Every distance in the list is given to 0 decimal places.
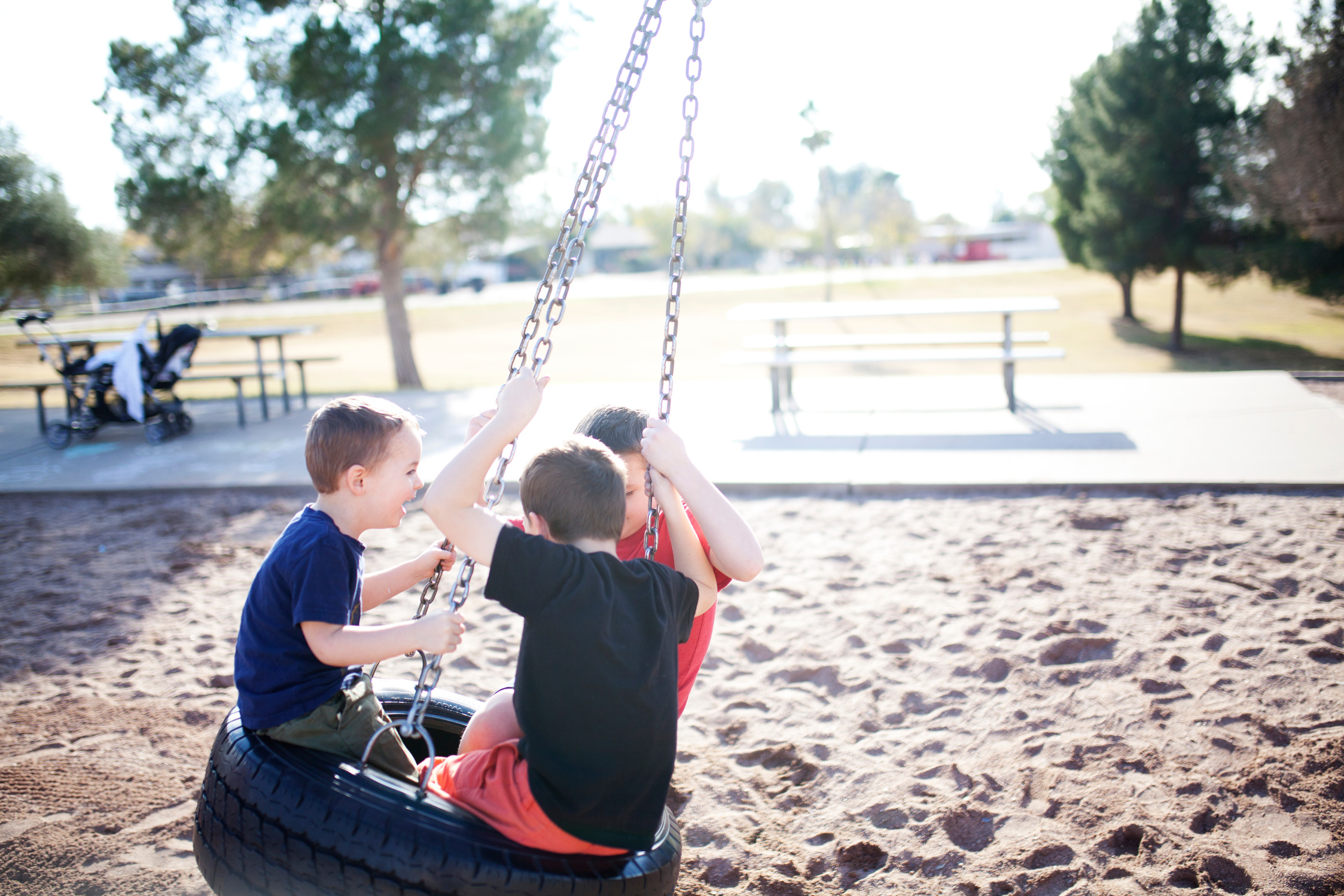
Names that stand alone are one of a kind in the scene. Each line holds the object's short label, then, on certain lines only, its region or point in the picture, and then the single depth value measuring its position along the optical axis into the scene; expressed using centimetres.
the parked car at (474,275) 4963
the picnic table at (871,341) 863
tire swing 158
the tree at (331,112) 1201
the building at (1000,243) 7956
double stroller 864
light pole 3559
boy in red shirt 182
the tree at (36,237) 2073
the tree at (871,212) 7894
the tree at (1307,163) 1326
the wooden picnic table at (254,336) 952
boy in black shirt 151
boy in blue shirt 175
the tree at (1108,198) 1750
